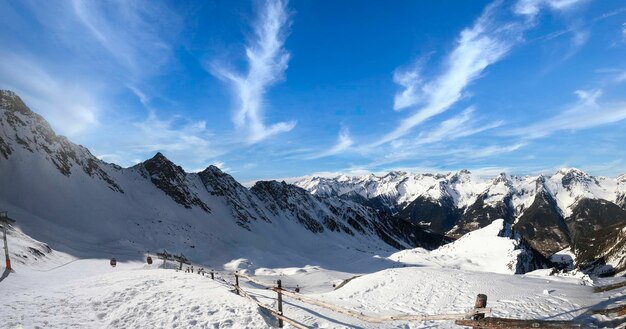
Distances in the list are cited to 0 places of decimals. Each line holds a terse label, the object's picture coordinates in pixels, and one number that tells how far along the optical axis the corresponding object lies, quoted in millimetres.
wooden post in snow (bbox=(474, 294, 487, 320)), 10195
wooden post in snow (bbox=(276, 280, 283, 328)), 13996
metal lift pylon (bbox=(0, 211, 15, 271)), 49206
